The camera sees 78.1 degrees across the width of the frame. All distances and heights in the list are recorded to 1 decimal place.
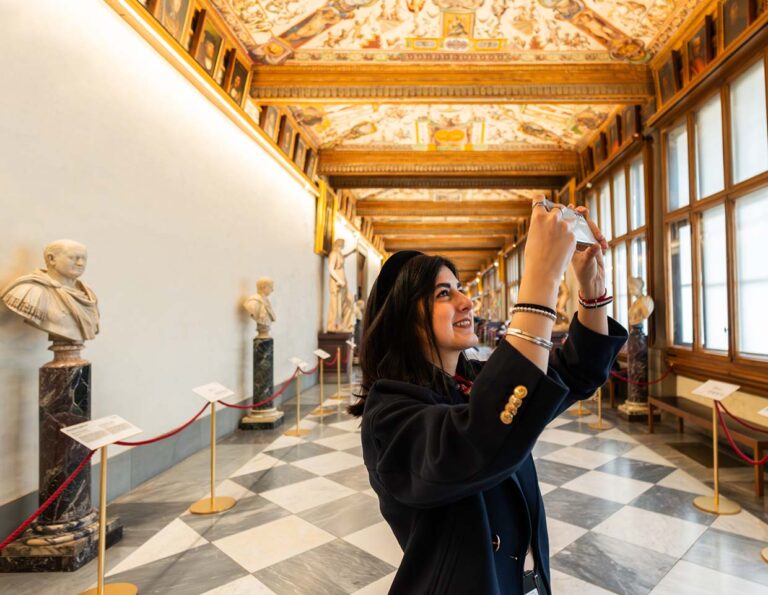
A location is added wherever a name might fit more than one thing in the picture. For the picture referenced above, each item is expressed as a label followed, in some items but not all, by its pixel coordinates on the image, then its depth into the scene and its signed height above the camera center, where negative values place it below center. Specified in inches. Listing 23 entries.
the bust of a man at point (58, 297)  121.3 +4.7
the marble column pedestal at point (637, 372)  294.8 -38.8
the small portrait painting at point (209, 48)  228.4 +132.9
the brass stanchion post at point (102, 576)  102.1 -56.4
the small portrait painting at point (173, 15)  192.4 +126.1
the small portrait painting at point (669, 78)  267.1 +134.4
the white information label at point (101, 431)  109.3 -28.3
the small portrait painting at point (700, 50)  234.8 +133.7
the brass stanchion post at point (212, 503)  157.9 -65.4
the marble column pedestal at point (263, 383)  275.1 -41.4
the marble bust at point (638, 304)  285.0 +3.8
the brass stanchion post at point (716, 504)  154.3 -65.2
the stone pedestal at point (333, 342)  468.1 -29.3
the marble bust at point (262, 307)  272.2 +3.6
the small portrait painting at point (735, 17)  201.5 +129.7
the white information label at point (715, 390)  161.5 -28.3
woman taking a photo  29.6 -6.9
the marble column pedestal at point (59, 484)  120.7 -46.1
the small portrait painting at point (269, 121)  315.6 +131.6
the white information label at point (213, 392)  177.6 -30.0
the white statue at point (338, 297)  460.4 +15.5
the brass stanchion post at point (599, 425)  276.1 -67.8
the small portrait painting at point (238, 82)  266.2 +133.5
